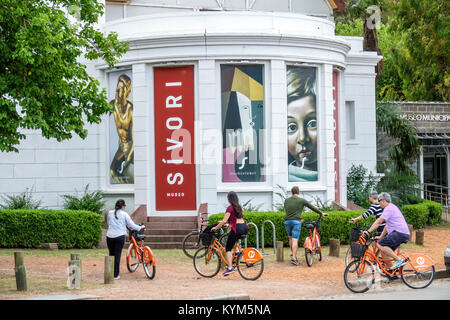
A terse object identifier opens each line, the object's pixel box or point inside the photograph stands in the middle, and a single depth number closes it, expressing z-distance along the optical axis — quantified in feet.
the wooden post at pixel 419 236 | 70.69
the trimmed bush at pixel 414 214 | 85.30
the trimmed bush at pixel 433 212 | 92.75
